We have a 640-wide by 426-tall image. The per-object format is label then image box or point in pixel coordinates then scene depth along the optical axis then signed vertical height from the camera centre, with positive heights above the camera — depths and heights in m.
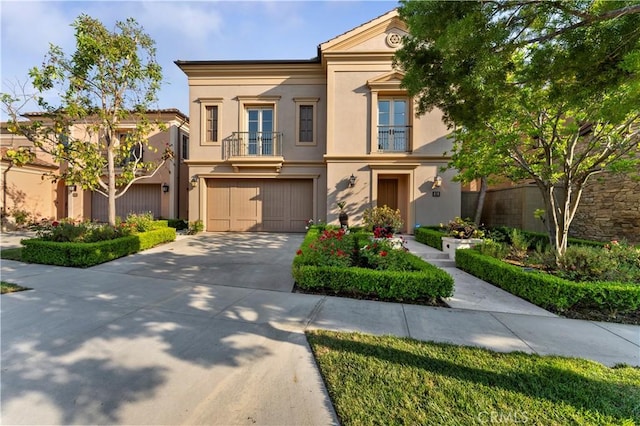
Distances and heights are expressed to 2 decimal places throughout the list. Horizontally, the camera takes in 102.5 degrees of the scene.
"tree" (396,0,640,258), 3.05 +2.04
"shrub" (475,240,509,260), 6.20 -0.96
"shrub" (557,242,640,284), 4.46 -1.01
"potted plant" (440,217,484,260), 7.38 -0.82
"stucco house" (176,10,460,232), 11.20 +3.14
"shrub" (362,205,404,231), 9.17 -0.35
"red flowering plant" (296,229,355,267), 4.93 -0.85
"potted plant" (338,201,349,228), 10.20 -0.39
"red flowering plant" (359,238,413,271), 4.94 -0.95
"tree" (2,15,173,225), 7.77 +3.62
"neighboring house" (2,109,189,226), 13.60 +0.76
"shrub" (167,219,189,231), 12.61 -0.81
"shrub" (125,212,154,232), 9.56 -0.62
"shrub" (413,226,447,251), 8.41 -0.91
